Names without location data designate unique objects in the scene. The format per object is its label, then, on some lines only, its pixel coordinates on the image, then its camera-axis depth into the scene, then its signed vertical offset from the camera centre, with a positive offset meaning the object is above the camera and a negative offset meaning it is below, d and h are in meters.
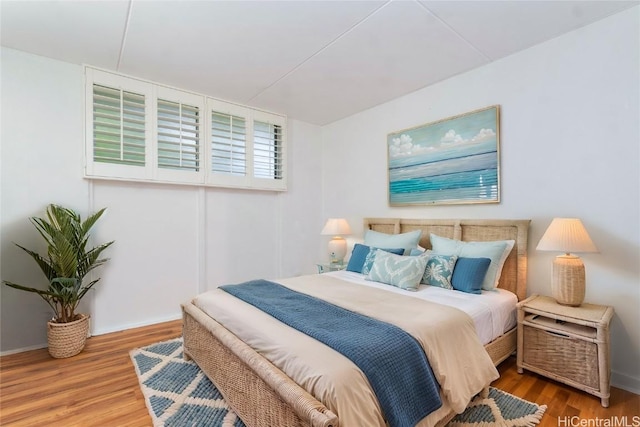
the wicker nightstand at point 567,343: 1.83 -0.88
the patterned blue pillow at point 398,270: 2.41 -0.48
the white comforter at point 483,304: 2.00 -0.66
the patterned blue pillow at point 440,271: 2.45 -0.48
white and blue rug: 1.69 -1.20
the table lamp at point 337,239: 3.78 -0.32
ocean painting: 2.75 +0.56
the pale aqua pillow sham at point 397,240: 2.99 -0.27
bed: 1.17 -0.74
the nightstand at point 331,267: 3.69 -0.68
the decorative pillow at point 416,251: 2.91 -0.37
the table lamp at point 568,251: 2.00 -0.26
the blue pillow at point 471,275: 2.33 -0.49
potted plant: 2.44 -0.47
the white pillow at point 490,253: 2.43 -0.34
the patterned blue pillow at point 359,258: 3.04 -0.45
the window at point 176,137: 2.96 +0.93
